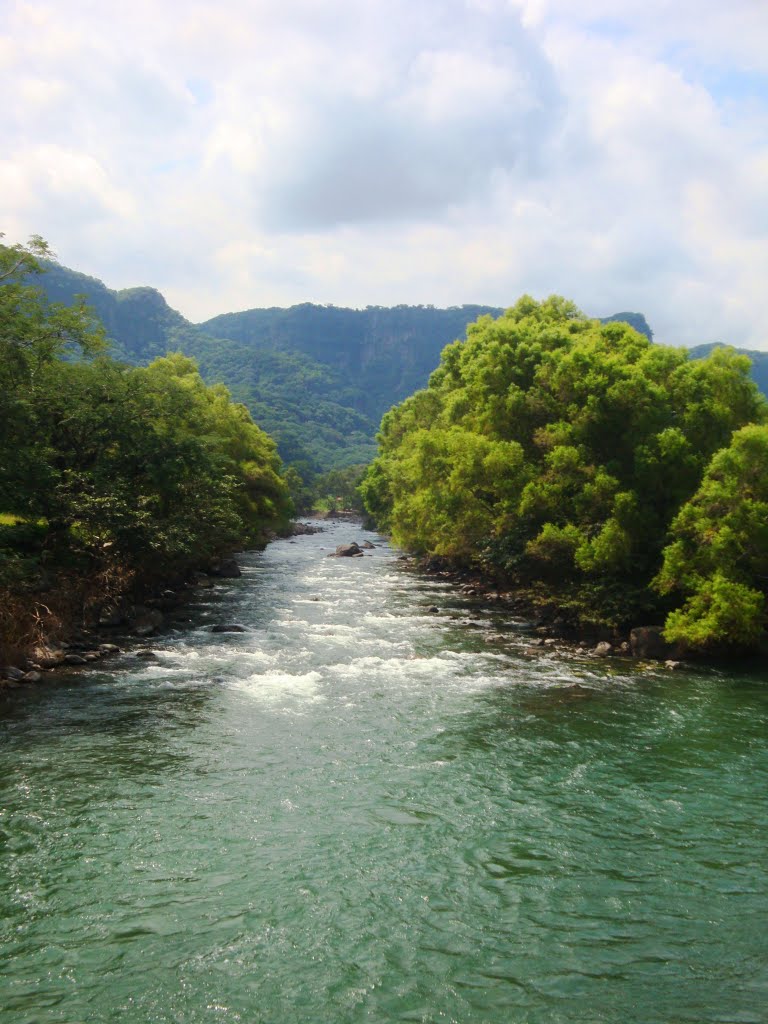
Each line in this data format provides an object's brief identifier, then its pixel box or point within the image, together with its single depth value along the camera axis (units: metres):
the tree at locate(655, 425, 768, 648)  23.66
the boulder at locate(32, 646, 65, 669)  22.48
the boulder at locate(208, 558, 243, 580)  47.41
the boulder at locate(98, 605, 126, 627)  28.94
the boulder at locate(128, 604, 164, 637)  28.55
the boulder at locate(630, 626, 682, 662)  26.02
